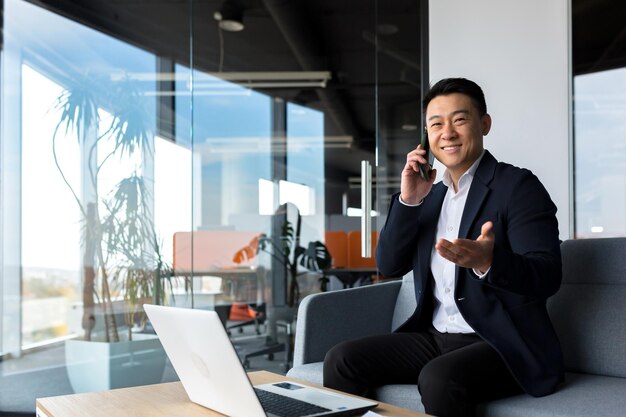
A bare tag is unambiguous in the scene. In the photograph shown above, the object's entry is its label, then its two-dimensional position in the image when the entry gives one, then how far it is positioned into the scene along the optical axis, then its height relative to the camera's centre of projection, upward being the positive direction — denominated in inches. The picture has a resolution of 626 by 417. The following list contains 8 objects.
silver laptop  56.8 -12.8
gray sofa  76.5 -13.8
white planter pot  159.8 -30.3
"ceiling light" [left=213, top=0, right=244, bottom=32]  170.6 +48.2
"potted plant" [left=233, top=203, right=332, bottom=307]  168.4 -6.1
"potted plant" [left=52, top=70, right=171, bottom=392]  160.6 -3.7
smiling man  75.3 -6.0
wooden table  63.5 -16.5
